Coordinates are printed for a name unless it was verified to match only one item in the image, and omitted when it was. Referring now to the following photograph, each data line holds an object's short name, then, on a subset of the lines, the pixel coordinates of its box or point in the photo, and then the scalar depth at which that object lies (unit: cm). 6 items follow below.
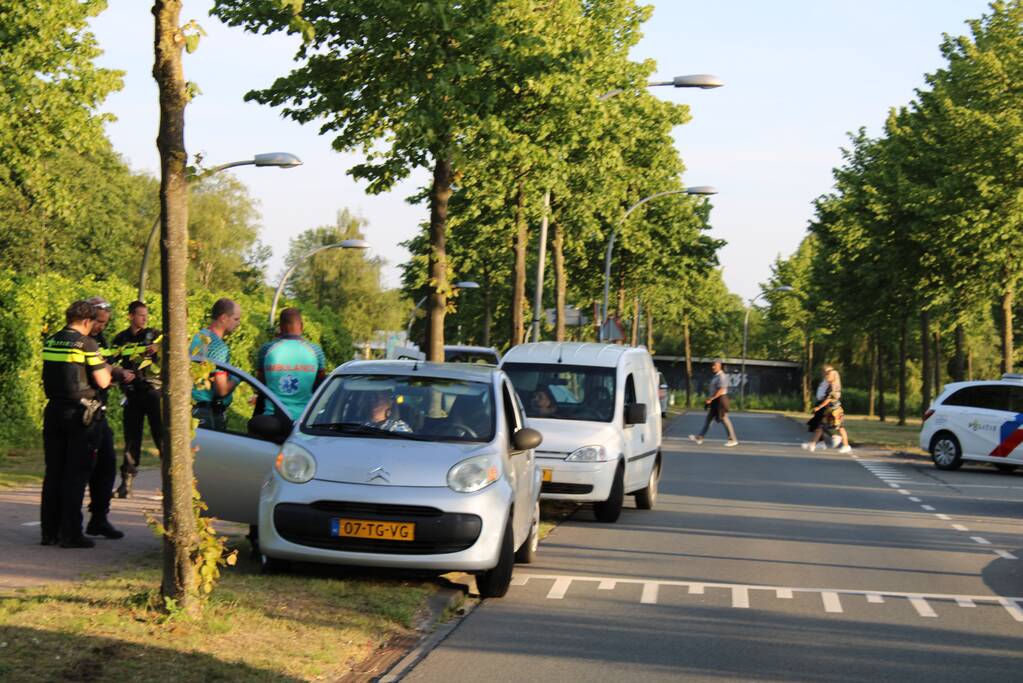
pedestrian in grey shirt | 3544
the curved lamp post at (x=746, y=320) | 7770
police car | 2623
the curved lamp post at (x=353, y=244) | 4372
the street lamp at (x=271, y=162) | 2706
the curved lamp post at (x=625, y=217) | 3619
